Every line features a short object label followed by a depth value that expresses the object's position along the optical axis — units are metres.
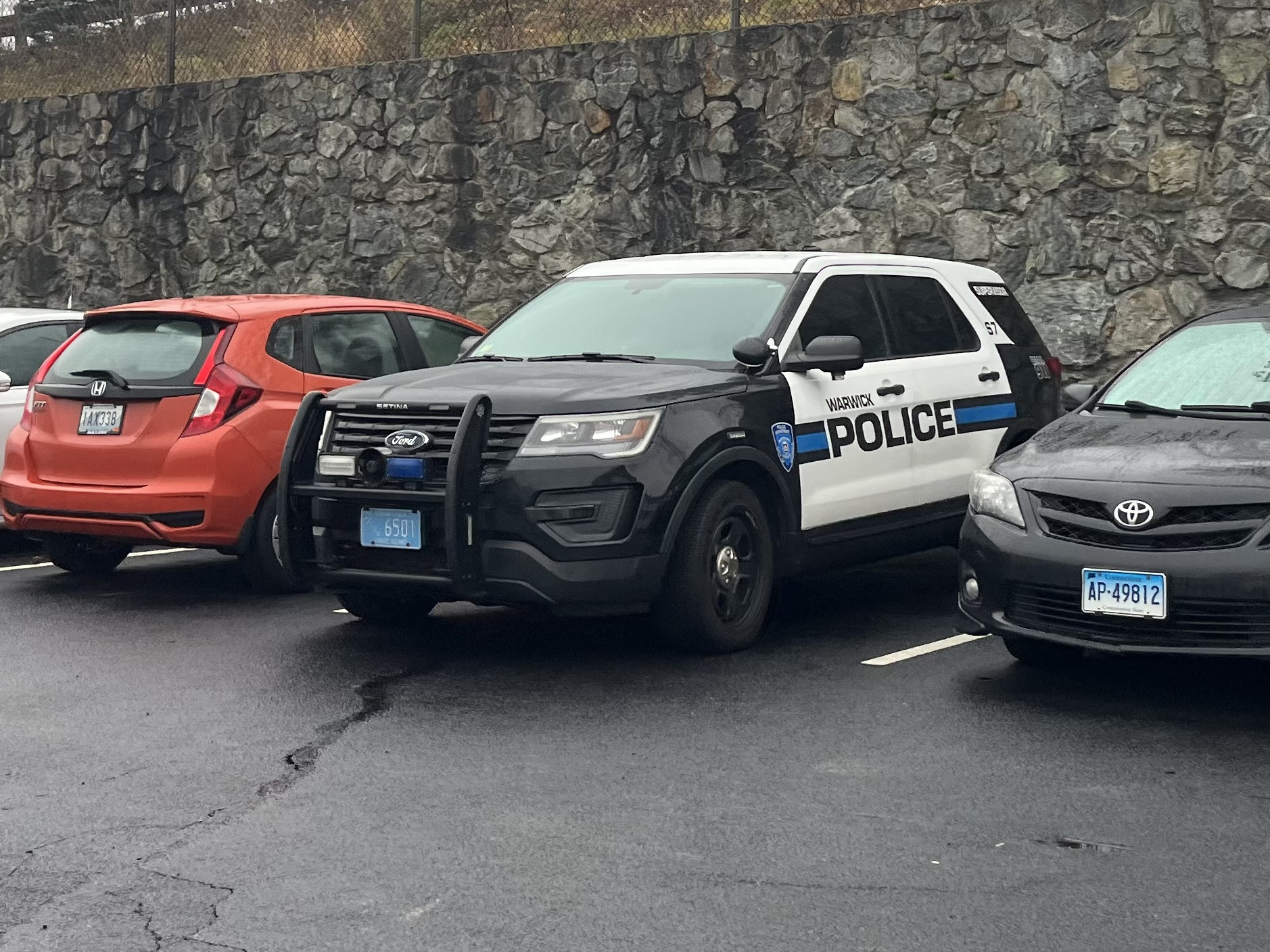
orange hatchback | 8.65
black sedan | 5.99
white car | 10.21
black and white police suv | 6.91
